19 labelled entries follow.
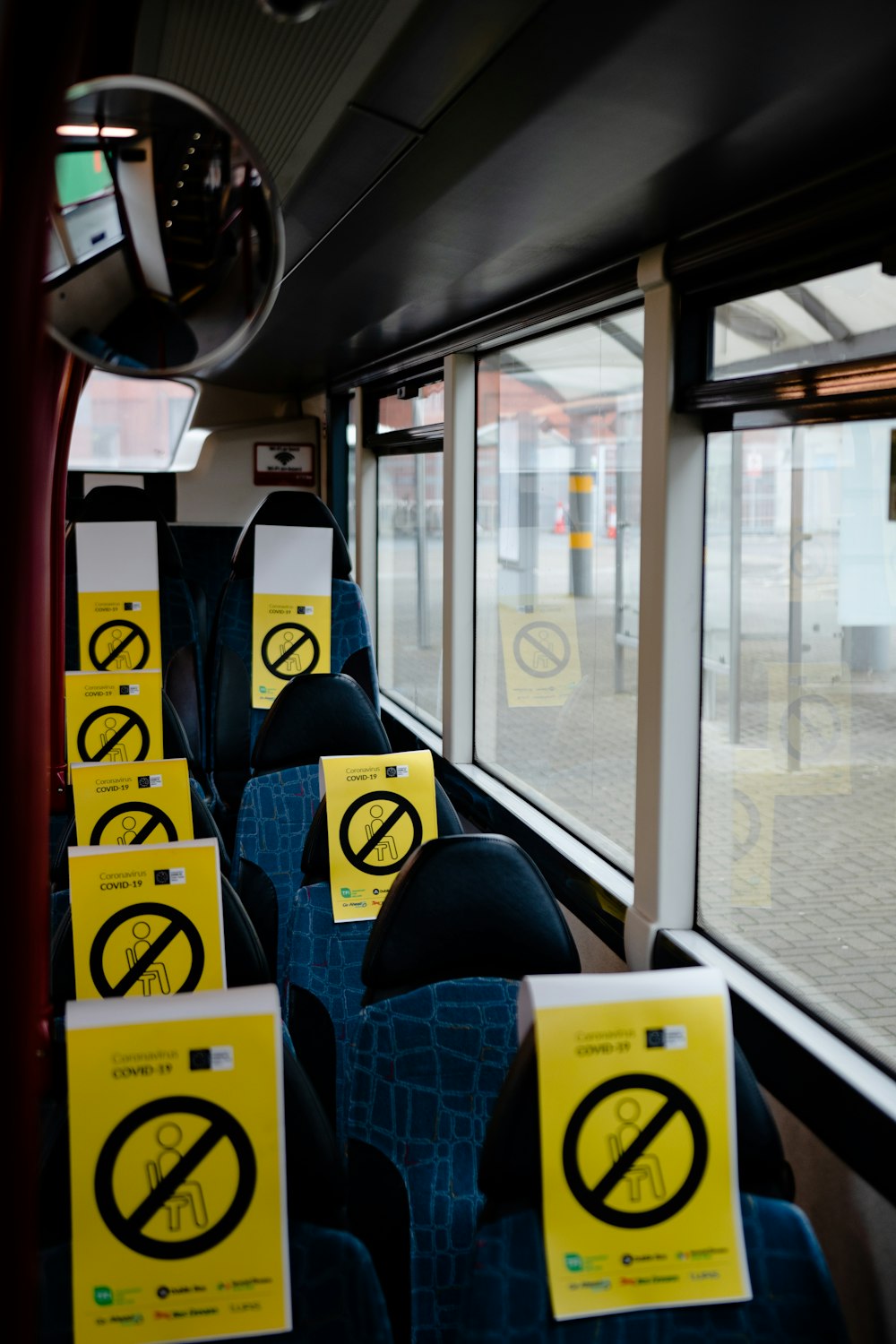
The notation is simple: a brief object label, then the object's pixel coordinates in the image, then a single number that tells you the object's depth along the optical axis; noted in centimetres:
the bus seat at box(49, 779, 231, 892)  205
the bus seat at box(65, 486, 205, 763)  411
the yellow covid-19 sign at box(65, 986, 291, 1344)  103
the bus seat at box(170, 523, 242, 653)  578
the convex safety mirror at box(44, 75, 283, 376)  95
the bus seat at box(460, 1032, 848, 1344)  109
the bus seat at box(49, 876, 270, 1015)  157
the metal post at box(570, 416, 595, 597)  340
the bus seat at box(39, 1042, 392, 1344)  111
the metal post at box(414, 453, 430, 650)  477
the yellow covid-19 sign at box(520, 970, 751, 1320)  108
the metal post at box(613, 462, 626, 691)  315
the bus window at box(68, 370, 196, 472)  630
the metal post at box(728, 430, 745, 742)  238
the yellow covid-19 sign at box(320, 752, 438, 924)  221
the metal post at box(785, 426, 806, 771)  216
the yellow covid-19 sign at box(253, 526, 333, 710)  381
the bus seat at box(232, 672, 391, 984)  283
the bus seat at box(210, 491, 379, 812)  384
